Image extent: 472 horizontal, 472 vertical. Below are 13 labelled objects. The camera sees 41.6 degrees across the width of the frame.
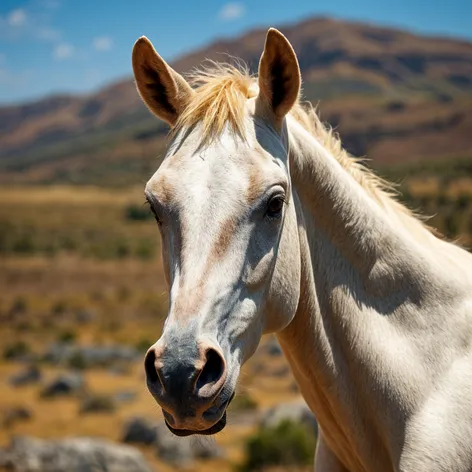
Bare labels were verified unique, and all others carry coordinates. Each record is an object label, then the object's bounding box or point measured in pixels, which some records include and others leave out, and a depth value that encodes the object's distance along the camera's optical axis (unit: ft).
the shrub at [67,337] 89.76
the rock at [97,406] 58.23
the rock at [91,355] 77.46
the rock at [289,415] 48.67
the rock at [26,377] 67.82
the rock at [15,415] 54.49
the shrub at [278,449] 43.01
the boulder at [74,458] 39.27
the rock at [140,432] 50.52
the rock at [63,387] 63.36
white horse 8.39
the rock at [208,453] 47.37
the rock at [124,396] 62.44
